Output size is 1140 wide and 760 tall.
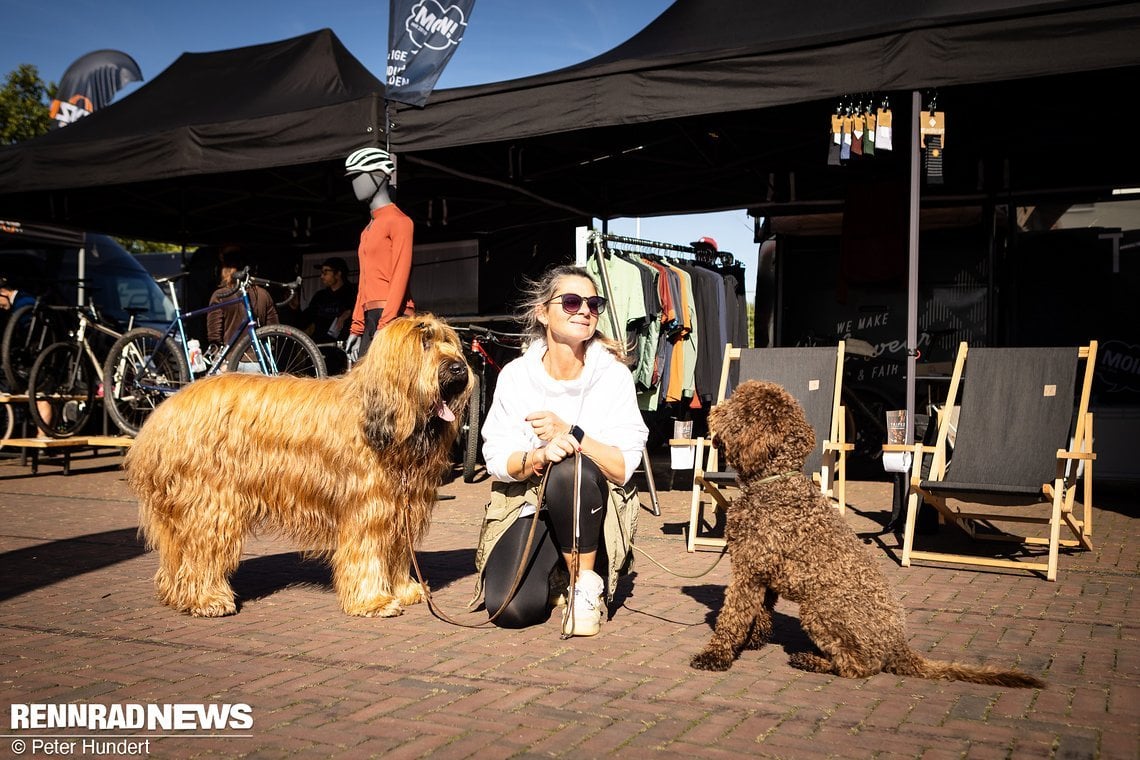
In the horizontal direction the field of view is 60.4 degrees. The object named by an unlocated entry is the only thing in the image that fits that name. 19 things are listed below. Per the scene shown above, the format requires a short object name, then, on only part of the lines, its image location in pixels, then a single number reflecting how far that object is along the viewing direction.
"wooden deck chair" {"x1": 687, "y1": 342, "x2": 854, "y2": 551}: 6.36
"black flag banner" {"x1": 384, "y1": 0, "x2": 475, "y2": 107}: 8.17
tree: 28.16
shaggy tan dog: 4.59
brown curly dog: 3.55
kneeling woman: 4.33
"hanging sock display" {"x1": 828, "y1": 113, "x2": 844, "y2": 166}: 6.79
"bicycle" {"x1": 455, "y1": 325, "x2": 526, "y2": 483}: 9.63
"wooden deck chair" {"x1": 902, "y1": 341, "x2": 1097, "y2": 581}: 5.67
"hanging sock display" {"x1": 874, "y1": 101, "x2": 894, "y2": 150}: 6.68
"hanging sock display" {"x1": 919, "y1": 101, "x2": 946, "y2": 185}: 6.66
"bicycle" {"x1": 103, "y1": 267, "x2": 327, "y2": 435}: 8.88
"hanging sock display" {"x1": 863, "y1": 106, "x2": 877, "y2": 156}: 6.73
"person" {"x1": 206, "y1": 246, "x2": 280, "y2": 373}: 9.73
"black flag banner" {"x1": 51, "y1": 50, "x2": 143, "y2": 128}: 21.06
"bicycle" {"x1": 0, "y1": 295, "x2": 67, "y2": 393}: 11.02
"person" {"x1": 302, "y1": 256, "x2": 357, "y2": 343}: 12.04
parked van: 13.34
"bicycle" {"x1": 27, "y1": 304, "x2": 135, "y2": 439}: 10.68
